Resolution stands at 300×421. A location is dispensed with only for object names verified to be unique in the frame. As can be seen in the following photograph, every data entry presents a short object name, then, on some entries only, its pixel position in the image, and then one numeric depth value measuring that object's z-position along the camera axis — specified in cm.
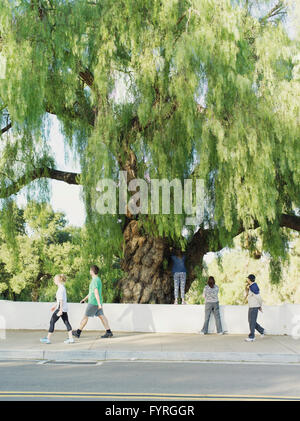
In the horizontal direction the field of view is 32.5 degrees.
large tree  1234
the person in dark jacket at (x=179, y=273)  1551
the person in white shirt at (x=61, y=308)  1144
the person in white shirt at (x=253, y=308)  1249
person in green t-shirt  1218
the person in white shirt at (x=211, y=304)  1338
